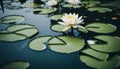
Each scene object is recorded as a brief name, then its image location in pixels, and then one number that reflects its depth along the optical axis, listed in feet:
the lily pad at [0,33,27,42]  6.58
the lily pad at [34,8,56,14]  9.10
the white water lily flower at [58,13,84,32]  6.75
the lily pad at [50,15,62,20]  8.34
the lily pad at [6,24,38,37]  6.97
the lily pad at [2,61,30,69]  5.20
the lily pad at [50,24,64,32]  7.20
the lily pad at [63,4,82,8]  9.73
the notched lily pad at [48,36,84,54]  5.87
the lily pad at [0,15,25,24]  8.11
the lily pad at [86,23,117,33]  7.09
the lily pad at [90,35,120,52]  5.87
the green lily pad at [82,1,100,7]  9.90
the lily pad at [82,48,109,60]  5.49
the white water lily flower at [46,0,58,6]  9.81
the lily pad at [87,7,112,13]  9.08
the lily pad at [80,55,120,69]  5.12
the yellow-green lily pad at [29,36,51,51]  6.06
